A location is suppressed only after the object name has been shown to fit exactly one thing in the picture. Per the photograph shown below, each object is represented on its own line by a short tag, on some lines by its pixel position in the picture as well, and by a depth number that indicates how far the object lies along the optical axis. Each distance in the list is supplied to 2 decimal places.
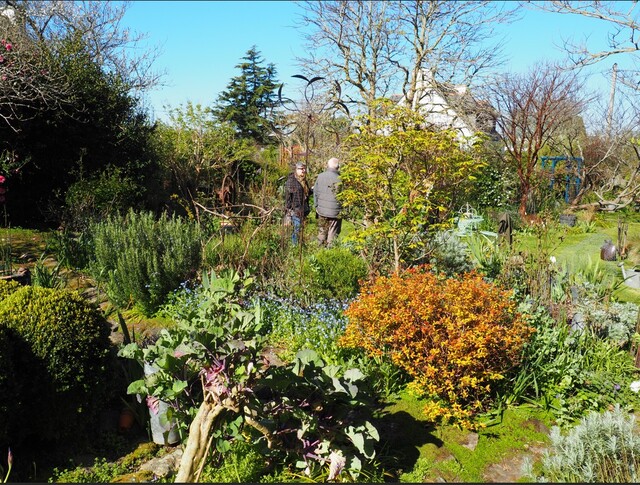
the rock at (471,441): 3.62
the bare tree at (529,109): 12.96
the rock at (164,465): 3.26
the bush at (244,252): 6.33
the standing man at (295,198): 7.93
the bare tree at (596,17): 9.30
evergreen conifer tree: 33.34
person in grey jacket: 8.17
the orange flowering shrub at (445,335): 3.79
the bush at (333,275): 5.68
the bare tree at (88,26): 12.39
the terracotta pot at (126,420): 3.75
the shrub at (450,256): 6.38
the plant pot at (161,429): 3.49
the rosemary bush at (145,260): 5.67
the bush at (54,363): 3.38
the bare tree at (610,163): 14.34
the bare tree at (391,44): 16.69
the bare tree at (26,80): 8.94
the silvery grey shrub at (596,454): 3.11
